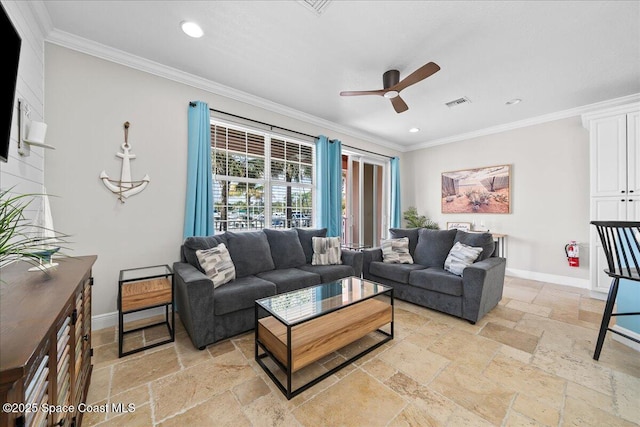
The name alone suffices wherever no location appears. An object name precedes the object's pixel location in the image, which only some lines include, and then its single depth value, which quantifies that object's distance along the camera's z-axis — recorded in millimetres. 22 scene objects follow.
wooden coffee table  1673
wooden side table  2031
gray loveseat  2582
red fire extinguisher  3803
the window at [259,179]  3334
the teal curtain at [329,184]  4203
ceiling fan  2314
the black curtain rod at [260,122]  3147
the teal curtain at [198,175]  2910
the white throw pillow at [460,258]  2857
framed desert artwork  4586
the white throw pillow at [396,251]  3498
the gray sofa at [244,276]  2102
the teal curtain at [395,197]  5637
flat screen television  1339
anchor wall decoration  2516
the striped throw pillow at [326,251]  3363
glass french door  5227
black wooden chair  1855
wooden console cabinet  589
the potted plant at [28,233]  884
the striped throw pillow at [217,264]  2418
